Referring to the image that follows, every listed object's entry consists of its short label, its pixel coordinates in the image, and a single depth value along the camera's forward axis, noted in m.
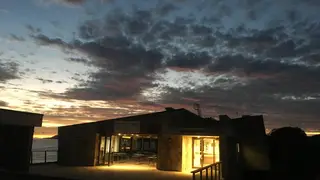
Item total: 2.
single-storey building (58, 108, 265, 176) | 13.68
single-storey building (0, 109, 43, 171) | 11.46
